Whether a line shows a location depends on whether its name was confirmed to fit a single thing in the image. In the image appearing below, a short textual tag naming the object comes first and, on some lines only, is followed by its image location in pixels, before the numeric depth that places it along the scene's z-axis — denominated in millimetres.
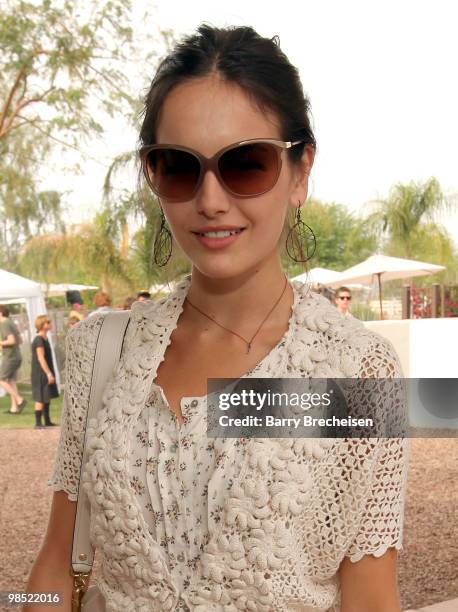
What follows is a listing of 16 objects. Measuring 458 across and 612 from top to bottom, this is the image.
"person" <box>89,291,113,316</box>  8449
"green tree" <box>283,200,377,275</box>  22672
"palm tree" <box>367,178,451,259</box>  16641
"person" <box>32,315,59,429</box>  8789
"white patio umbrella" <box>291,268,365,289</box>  13486
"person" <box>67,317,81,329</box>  12062
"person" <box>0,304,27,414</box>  10117
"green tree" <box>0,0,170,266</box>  11836
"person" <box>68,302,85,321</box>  11645
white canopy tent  10656
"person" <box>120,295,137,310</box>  10854
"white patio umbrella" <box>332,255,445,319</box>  12289
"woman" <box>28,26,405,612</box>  788
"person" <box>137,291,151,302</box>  8430
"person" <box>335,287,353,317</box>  8453
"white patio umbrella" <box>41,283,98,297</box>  16891
